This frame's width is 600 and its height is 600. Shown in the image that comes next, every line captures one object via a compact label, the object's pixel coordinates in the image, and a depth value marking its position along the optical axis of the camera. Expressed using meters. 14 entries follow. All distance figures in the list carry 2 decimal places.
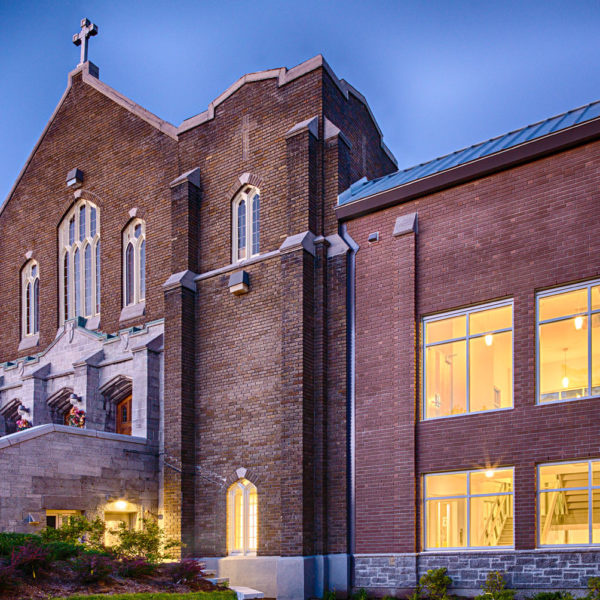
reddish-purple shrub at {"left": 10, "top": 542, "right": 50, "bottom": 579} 13.04
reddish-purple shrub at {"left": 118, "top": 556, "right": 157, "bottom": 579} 15.12
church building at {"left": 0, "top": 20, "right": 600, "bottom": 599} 16.14
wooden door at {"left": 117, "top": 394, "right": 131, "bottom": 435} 24.67
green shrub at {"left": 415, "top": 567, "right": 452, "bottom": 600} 16.18
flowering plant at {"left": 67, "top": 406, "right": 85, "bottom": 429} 24.02
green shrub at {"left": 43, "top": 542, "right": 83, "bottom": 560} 14.73
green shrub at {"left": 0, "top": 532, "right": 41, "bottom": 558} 14.23
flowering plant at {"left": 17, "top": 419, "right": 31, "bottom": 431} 25.42
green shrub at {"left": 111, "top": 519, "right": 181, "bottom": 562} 18.78
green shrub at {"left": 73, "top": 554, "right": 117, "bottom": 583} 13.94
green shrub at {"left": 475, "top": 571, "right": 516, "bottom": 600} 15.02
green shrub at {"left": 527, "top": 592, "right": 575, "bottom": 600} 14.54
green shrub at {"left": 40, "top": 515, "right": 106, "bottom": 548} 18.27
